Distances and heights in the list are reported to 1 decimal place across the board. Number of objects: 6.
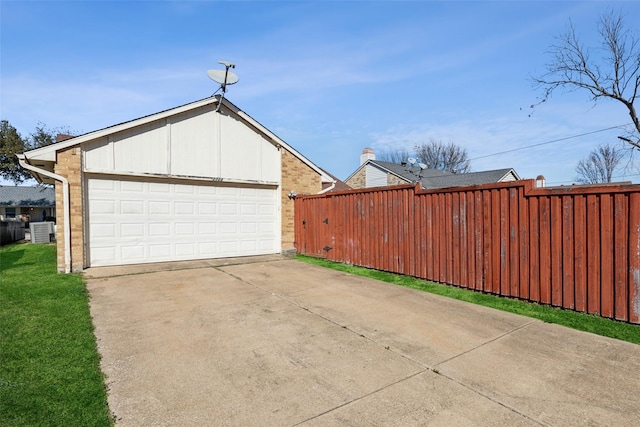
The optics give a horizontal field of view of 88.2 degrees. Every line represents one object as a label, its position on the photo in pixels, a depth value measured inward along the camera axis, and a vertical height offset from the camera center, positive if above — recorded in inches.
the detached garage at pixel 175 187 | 306.0 +28.0
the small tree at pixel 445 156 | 1674.5 +272.8
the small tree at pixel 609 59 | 569.6 +272.5
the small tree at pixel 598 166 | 1510.3 +199.9
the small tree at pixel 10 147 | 899.4 +181.5
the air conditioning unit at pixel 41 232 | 673.6 -38.6
